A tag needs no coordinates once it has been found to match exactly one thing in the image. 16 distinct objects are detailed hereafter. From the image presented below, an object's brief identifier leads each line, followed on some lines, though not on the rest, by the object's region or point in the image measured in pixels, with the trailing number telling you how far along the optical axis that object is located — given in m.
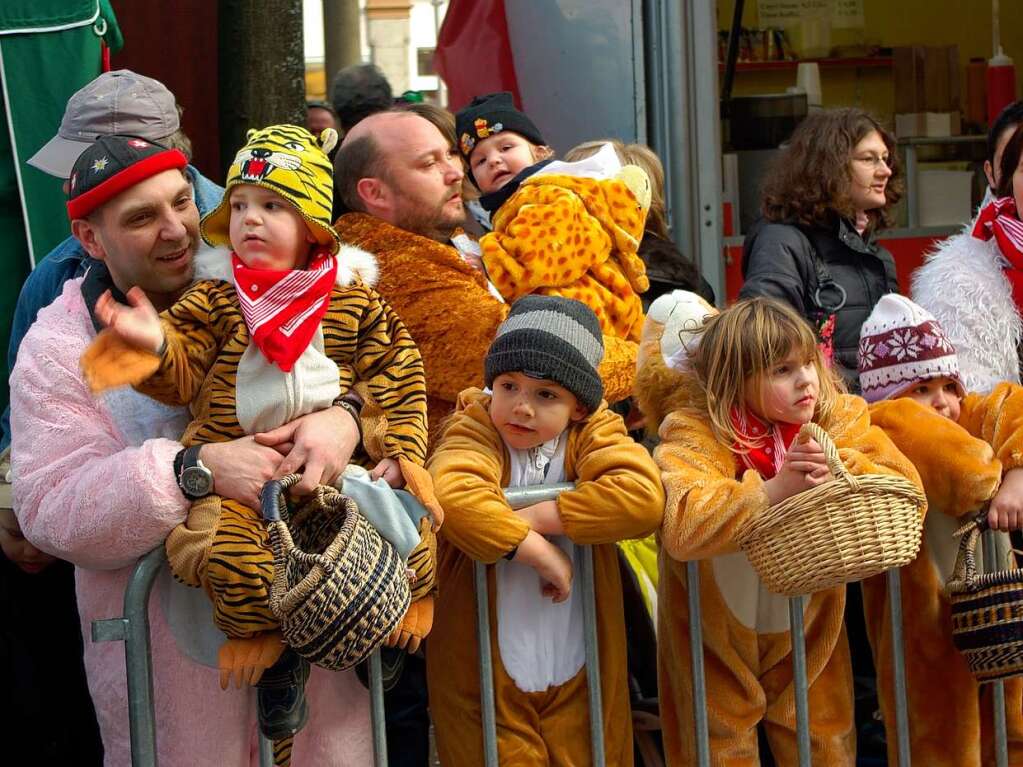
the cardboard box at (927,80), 8.92
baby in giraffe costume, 4.05
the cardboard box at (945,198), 8.23
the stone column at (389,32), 14.72
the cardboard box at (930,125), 8.76
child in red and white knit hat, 3.58
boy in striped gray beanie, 3.31
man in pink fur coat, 3.02
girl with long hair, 3.51
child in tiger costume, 2.95
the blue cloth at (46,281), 3.91
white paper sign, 9.13
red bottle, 8.79
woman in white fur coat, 4.20
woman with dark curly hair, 4.89
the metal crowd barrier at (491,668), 3.05
